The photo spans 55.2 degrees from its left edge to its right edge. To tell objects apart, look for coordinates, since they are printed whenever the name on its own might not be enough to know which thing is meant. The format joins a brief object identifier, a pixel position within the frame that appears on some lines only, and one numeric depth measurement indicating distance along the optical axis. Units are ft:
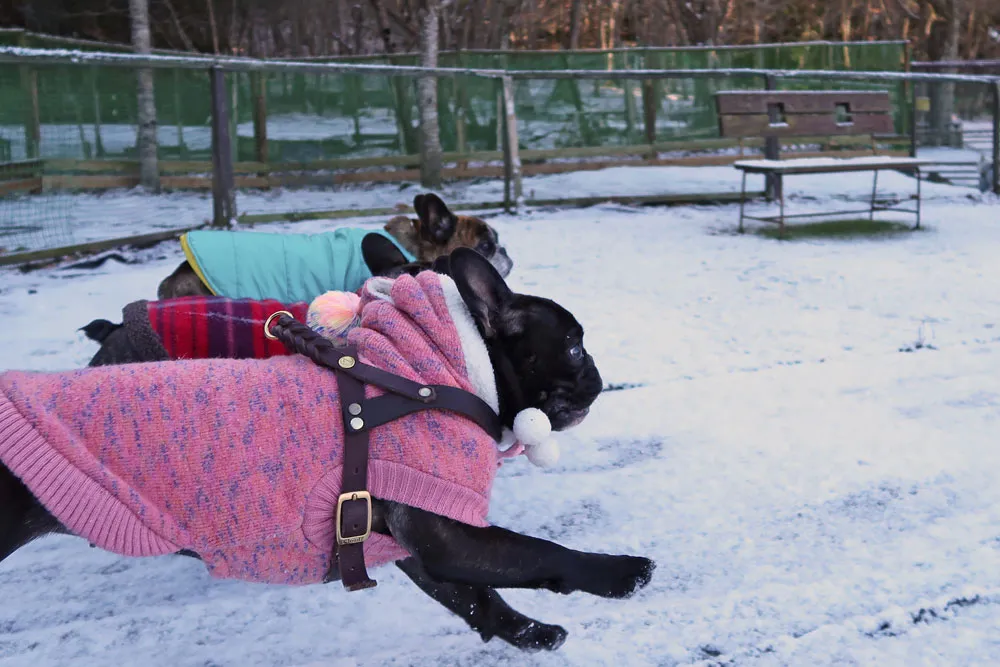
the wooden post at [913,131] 39.31
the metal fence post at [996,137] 39.75
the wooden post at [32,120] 24.26
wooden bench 34.40
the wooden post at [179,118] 32.32
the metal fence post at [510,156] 34.42
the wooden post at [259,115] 34.86
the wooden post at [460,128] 42.19
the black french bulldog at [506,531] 6.89
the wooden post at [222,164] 28.22
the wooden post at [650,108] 48.03
